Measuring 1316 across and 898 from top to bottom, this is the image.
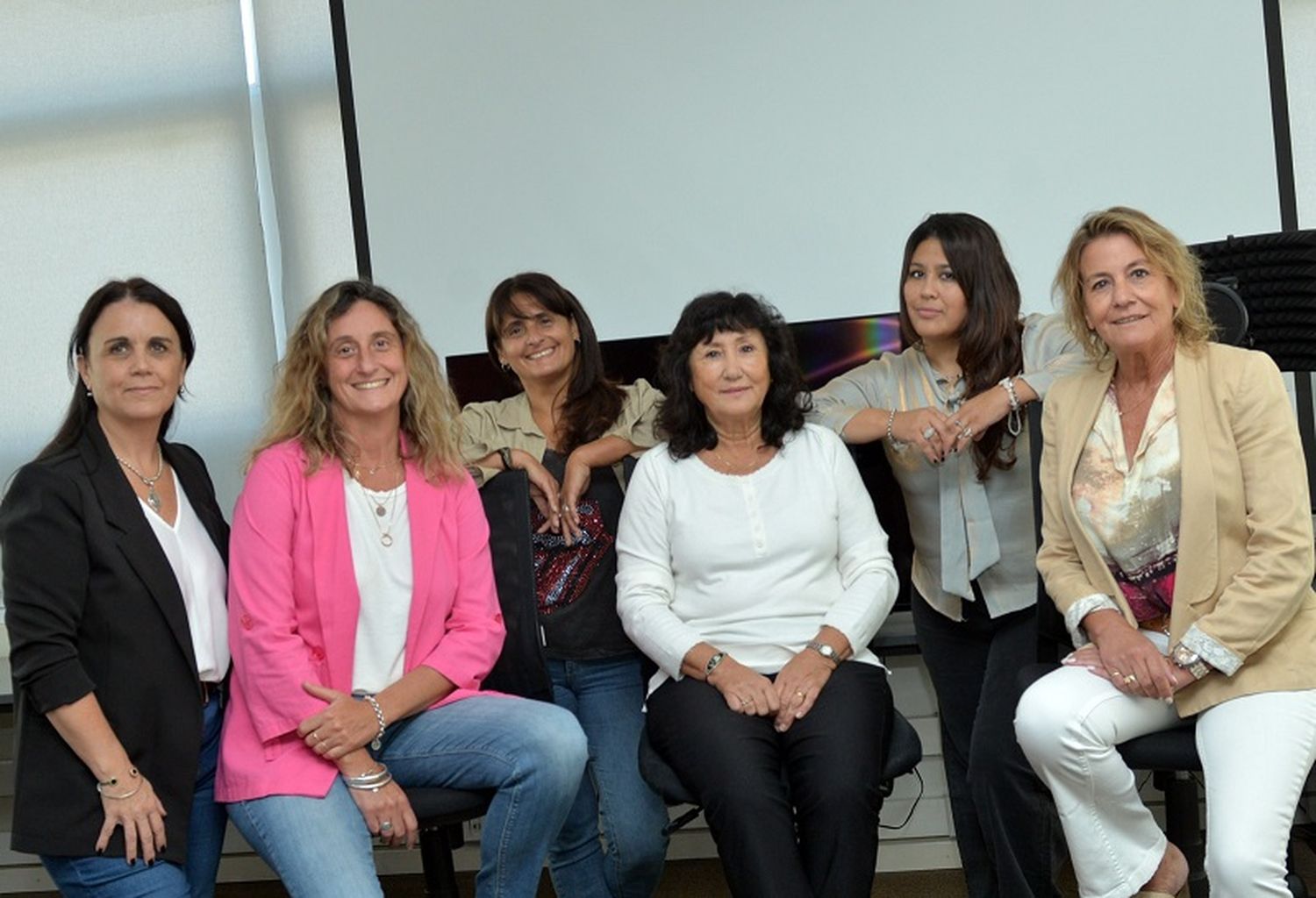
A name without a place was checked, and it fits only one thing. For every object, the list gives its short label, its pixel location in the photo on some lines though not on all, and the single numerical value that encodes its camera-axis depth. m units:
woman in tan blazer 2.23
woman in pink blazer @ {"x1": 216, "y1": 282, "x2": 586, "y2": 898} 2.33
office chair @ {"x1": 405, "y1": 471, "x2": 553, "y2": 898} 2.66
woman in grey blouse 2.75
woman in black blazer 2.21
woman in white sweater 2.39
